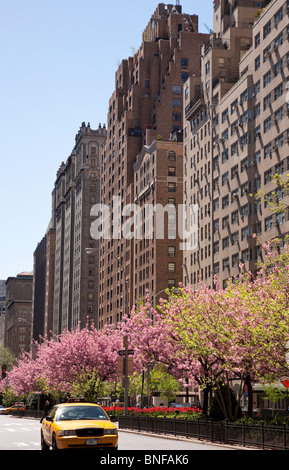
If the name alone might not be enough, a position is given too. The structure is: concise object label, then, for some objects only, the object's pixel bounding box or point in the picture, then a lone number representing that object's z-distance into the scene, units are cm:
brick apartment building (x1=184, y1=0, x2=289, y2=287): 7806
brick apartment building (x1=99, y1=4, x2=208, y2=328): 13838
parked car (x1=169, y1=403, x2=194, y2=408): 7331
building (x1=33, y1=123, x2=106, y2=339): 17475
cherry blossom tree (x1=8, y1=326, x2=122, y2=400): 7456
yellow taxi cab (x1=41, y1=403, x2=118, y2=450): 2216
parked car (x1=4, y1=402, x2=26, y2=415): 10228
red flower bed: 4771
